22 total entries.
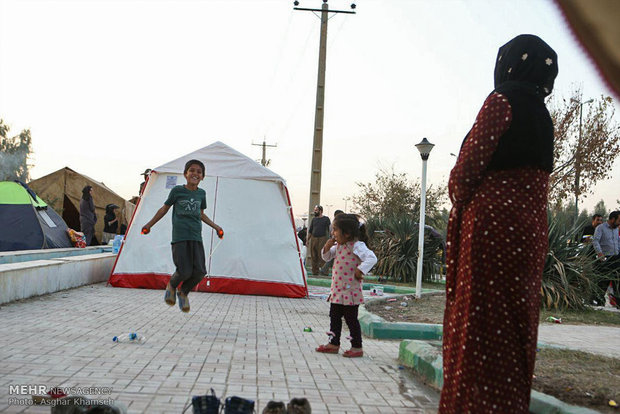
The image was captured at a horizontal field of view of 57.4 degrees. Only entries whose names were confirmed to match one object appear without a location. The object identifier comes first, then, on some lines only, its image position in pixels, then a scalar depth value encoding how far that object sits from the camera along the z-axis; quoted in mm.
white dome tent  10531
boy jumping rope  6551
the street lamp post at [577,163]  24984
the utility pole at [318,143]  18172
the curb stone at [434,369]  3209
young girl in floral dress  5403
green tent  13891
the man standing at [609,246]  10539
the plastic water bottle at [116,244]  13589
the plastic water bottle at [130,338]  5338
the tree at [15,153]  58375
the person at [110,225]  17047
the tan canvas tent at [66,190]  20484
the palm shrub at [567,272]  9328
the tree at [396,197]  35656
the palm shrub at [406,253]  15555
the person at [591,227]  12487
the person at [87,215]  15288
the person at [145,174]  10944
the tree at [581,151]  24703
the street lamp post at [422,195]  9844
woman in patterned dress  2691
